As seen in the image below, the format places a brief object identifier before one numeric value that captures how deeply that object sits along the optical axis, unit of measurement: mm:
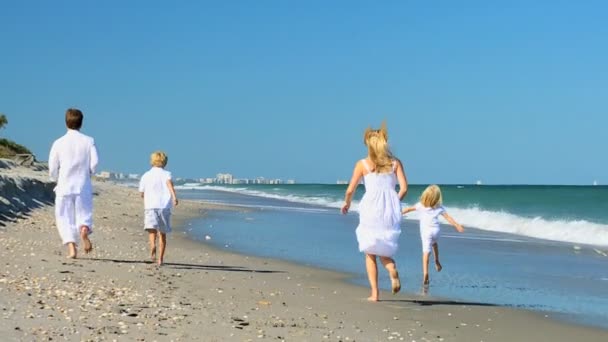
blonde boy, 10430
